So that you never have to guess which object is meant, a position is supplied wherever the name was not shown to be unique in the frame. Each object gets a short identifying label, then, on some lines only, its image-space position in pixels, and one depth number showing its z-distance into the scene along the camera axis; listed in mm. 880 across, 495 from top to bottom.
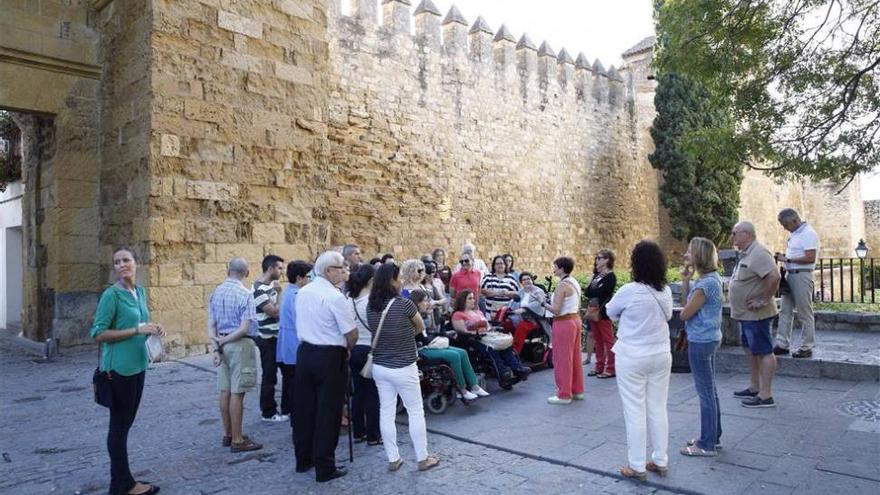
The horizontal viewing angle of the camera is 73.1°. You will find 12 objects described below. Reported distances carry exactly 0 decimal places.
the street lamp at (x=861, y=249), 14238
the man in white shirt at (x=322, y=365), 3822
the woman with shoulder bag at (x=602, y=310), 6406
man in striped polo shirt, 5074
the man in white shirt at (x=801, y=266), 5961
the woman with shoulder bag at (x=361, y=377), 4438
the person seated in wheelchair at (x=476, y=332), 5949
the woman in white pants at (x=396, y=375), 3914
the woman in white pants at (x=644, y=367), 3623
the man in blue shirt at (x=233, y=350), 4379
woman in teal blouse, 3467
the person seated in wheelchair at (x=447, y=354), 5336
